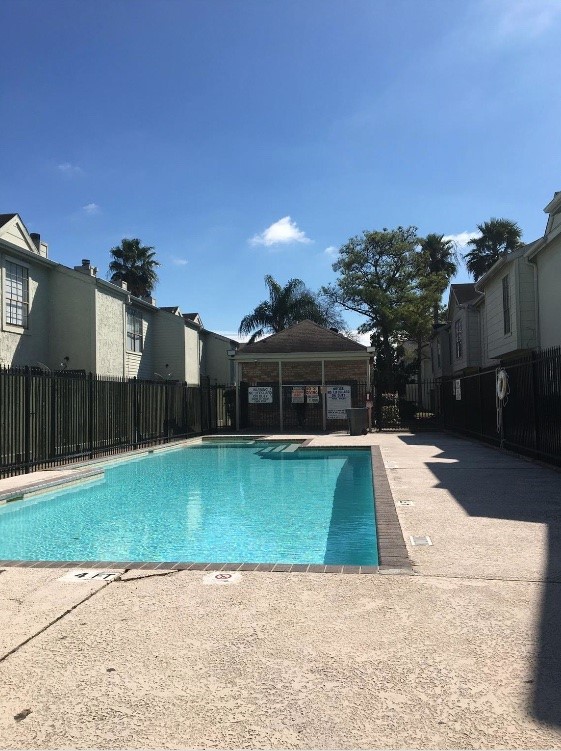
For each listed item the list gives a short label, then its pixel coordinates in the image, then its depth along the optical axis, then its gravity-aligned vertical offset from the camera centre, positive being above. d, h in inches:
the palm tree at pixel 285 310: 1422.2 +230.8
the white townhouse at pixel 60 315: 722.8 +131.1
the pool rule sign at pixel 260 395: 920.9 +18.5
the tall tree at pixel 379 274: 1328.7 +298.0
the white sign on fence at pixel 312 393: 896.3 +19.5
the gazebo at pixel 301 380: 889.5 +40.0
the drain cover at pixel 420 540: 212.2 -49.4
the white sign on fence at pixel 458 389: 737.9 +18.3
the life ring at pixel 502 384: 500.2 +16.1
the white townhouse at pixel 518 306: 585.7 +115.1
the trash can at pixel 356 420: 805.9 -19.9
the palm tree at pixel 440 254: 1686.8 +425.3
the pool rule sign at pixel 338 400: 888.3 +8.1
